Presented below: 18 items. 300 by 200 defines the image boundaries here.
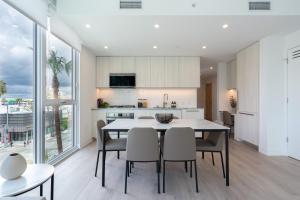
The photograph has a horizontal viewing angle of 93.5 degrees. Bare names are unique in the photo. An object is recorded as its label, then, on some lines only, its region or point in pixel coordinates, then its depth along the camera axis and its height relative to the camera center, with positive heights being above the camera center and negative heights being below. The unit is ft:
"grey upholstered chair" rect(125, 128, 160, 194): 5.62 -1.82
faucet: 14.88 +0.30
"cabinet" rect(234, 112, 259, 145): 10.81 -2.27
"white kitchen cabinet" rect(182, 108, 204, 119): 13.07 -1.23
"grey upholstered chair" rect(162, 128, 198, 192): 5.67 -1.83
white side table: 3.08 -1.96
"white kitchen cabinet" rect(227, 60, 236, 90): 15.20 +2.81
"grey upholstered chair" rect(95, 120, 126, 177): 6.56 -2.14
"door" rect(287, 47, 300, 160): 9.10 -0.18
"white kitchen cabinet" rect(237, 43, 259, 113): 10.60 +1.75
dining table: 5.98 -1.22
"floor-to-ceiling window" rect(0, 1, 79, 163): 5.73 +0.50
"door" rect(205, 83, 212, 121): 24.91 -0.22
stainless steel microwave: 13.77 +1.85
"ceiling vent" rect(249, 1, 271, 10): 7.43 +5.00
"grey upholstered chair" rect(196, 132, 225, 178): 6.54 -2.15
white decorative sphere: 3.39 -1.64
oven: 13.08 -1.41
